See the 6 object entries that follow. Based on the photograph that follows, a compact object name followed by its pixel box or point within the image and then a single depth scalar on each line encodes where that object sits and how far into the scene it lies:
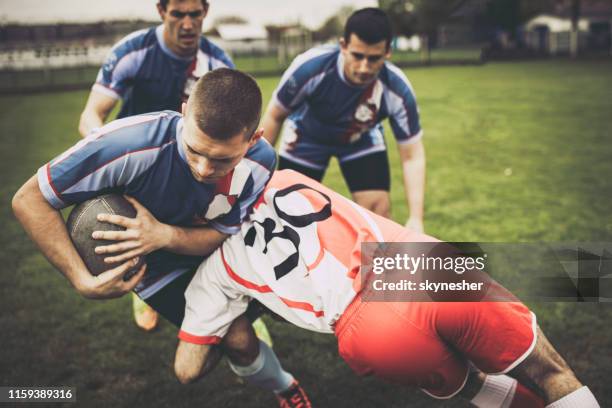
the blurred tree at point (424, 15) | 16.84
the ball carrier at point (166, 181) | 2.21
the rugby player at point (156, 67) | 3.96
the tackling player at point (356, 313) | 2.01
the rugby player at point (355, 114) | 3.81
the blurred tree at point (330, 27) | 73.21
